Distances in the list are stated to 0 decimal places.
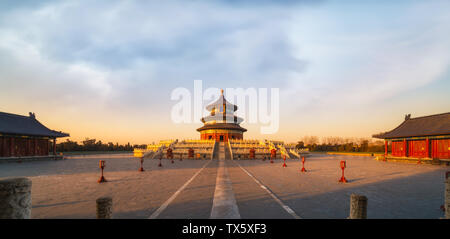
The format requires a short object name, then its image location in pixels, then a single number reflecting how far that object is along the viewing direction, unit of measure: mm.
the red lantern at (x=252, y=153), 27453
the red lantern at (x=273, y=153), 28031
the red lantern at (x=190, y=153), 27938
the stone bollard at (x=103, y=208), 3895
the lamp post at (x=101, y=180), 10895
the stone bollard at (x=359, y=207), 4075
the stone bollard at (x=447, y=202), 4488
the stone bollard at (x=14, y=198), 3830
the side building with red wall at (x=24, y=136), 24723
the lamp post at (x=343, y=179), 11041
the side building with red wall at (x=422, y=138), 23516
